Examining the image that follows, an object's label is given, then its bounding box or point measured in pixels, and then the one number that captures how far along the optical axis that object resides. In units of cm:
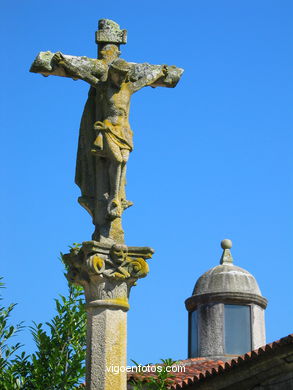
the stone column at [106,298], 1283
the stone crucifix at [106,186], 1302
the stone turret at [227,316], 3530
